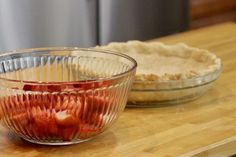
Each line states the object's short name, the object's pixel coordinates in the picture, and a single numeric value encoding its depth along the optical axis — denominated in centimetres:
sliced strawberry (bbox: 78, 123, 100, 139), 83
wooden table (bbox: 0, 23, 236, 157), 83
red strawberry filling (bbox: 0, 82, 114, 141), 80
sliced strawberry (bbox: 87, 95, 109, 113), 82
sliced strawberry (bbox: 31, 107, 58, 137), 80
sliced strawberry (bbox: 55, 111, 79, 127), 80
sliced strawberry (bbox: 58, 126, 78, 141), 81
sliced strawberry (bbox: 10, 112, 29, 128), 82
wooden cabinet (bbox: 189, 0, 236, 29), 213
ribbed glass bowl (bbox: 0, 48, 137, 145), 80
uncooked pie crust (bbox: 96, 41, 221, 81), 106
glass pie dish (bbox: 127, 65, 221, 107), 97
